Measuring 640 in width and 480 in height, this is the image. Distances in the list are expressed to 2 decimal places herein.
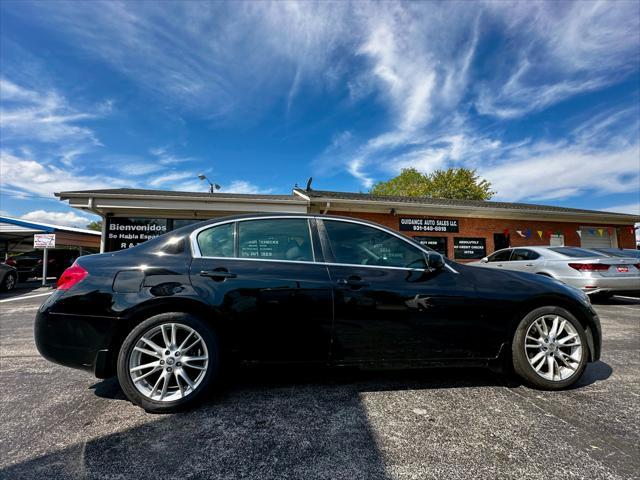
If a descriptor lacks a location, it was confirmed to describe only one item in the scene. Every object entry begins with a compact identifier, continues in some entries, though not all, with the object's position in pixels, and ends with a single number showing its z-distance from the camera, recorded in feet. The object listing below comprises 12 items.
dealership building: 30.94
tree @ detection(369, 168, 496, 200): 102.12
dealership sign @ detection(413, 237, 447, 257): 38.22
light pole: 60.13
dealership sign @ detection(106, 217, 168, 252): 32.53
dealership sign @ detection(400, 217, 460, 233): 37.63
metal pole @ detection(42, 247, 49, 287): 37.73
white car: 20.07
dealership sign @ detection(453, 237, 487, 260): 39.11
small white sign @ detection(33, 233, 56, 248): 36.88
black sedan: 7.36
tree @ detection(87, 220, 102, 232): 159.82
